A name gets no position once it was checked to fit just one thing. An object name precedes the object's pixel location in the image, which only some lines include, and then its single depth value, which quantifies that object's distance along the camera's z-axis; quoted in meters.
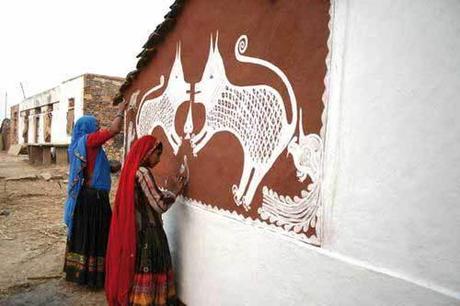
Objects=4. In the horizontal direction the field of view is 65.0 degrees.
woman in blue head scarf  4.12
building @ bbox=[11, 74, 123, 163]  15.36
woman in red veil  3.21
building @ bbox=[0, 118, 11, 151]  32.06
